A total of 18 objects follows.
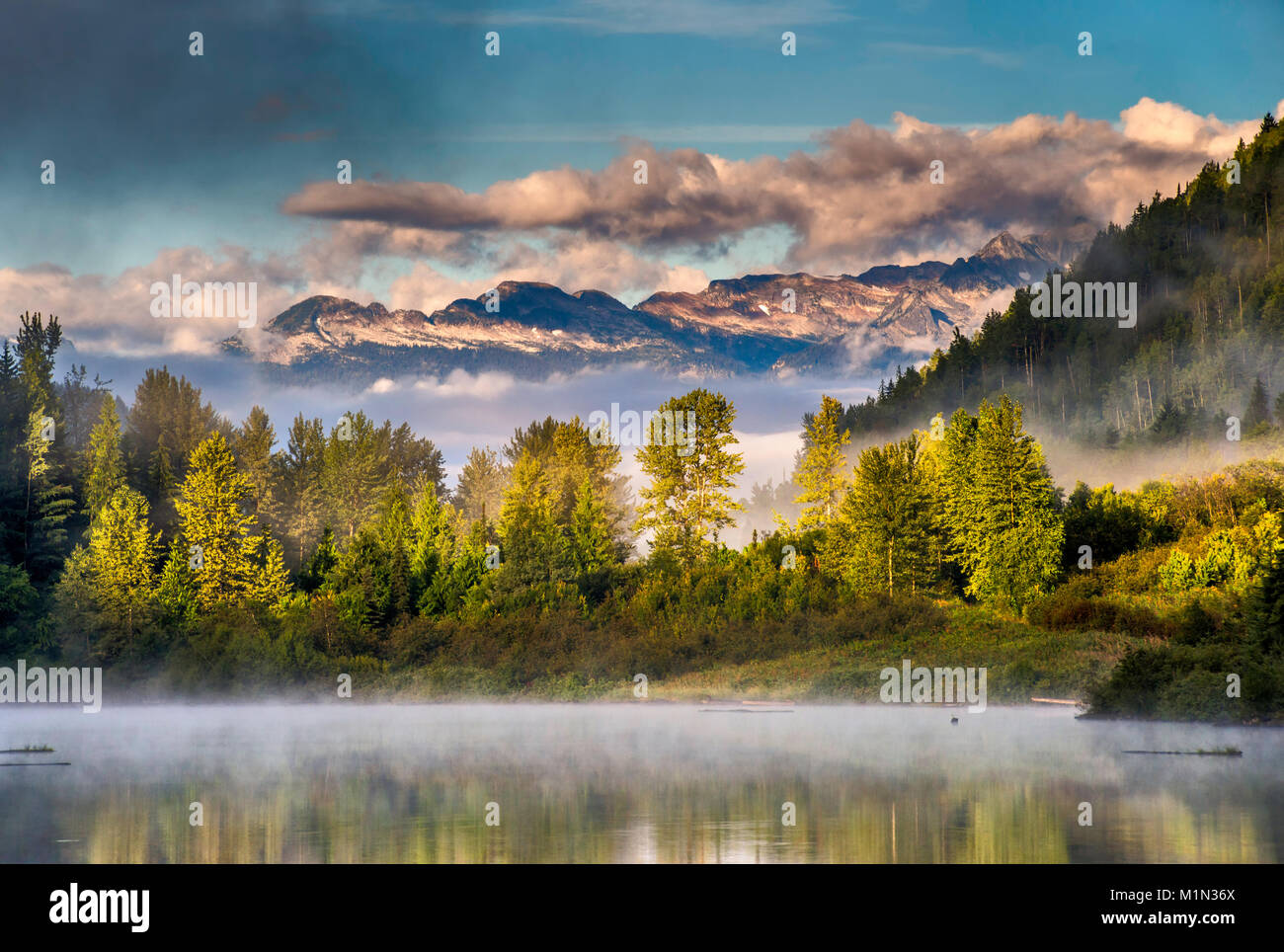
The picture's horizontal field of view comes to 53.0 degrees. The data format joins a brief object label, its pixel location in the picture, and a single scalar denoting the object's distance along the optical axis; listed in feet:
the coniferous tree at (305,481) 294.46
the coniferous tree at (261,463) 295.48
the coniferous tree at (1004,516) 196.03
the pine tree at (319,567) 249.94
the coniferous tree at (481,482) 326.65
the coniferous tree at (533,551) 229.25
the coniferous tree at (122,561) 219.20
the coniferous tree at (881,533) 212.43
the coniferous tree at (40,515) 232.12
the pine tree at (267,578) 238.89
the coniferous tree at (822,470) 255.70
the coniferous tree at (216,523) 239.91
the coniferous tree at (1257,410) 275.59
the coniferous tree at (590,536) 239.91
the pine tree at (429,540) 235.20
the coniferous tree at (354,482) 297.33
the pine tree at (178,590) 224.53
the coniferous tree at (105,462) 246.68
